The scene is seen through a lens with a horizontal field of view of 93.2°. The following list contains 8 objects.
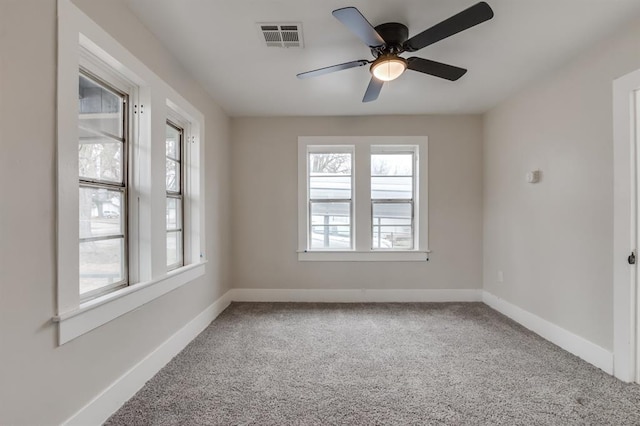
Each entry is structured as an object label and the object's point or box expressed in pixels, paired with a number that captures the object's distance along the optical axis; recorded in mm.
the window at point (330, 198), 4164
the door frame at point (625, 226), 2096
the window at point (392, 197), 4145
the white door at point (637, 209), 2080
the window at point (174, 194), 2795
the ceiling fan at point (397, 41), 1678
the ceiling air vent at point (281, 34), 2102
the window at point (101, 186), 1772
